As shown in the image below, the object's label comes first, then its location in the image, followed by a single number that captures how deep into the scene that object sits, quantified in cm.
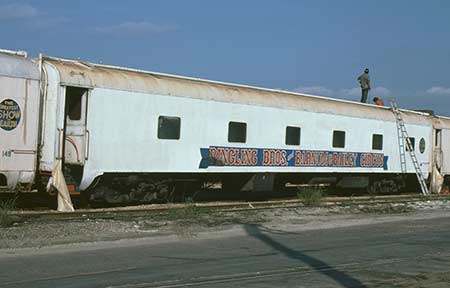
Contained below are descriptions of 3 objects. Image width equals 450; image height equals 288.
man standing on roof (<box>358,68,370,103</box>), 2648
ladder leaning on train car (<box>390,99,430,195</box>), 2402
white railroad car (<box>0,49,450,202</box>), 1382
